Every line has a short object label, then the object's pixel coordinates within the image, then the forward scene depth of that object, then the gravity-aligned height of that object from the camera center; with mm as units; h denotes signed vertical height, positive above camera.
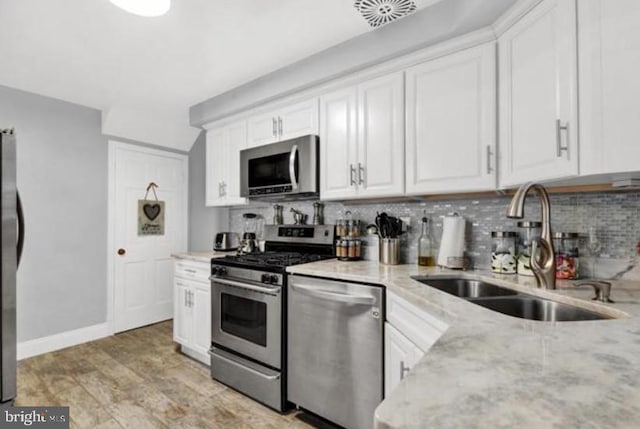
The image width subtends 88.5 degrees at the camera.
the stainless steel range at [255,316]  2078 -696
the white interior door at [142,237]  3490 -248
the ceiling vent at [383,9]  1776 +1158
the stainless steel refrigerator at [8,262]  1435 -208
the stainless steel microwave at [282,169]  2445 +368
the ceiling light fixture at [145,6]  1600 +1042
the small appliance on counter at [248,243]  2957 -253
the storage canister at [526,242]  1733 -148
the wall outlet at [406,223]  2344 -52
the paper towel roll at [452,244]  1978 -171
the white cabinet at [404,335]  1312 -524
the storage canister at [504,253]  1798 -205
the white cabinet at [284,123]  2514 +753
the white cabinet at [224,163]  3042 +506
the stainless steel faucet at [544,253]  1341 -154
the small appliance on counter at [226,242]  3111 -255
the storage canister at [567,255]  1614 -197
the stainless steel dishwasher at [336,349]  1693 -745
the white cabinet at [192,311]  2658 -815
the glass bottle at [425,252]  2139 -237
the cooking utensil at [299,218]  2924 -23
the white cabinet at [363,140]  2082 +516
